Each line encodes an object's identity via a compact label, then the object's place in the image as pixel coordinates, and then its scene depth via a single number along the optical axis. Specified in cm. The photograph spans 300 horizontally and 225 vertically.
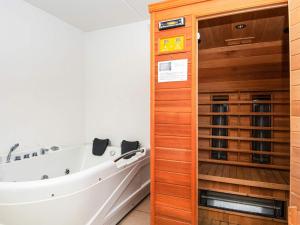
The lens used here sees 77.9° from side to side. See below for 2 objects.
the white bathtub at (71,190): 143
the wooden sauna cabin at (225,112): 145
